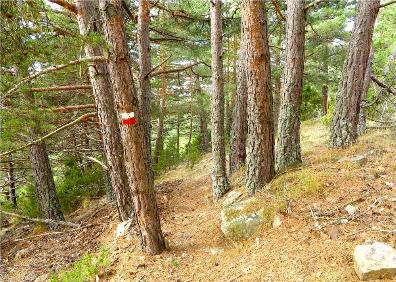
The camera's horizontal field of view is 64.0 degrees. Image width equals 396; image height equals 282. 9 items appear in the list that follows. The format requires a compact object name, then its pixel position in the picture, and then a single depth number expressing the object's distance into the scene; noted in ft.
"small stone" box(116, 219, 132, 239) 21.12
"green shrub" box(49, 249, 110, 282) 16.39
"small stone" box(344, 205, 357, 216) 15.14
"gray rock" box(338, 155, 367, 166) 19.91
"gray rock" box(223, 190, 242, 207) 21.56
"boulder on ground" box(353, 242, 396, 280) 11.07
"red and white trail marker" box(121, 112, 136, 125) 14.88
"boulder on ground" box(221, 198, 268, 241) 16.99
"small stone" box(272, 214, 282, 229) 16.41
